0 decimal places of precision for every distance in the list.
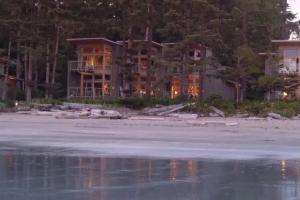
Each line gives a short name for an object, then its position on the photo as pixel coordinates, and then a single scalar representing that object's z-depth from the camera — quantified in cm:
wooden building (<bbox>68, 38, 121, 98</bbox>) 6122
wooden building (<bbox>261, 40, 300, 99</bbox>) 5159
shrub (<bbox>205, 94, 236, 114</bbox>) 4384
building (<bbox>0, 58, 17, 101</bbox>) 5631
